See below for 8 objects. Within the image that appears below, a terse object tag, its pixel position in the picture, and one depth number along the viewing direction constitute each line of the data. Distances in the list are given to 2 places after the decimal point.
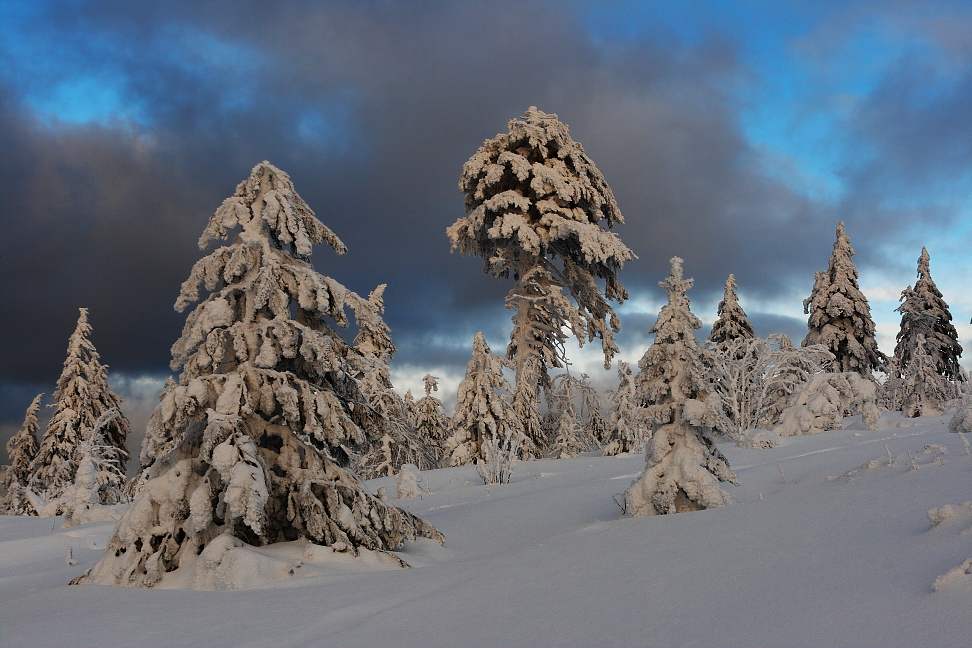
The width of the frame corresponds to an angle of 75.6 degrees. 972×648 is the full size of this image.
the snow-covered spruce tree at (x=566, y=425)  23.02
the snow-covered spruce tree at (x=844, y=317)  35.62
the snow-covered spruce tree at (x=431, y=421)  31.41
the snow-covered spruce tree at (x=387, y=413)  26.22
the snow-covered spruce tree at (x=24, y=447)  31.91
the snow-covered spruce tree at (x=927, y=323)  37.22
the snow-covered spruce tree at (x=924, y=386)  30.41
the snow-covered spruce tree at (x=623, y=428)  23.00
